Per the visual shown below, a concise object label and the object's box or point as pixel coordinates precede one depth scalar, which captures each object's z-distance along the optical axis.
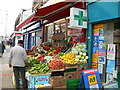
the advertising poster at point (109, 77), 5.14
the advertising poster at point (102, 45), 5.49
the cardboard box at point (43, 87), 4.26
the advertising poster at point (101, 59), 5.45
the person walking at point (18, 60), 5.87
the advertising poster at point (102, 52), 5.44
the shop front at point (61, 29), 7.29
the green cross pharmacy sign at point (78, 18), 5.80
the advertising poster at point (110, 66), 5.08
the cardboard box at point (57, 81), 4.48
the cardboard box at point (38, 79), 4.80
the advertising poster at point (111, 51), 5.04
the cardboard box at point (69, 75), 4.91
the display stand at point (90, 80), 3.96
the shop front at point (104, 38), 5.00
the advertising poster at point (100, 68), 5.57
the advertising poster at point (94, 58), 5.91
